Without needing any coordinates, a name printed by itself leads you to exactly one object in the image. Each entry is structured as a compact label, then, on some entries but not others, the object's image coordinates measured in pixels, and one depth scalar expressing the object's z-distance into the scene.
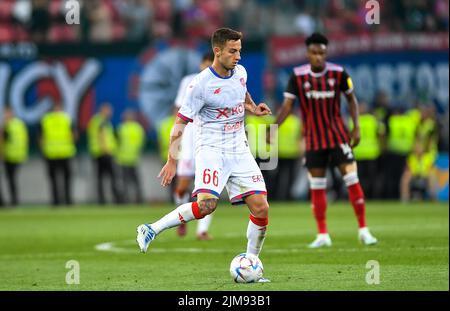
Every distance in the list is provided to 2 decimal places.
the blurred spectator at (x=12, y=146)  24.94
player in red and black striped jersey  13.15
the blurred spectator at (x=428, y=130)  24.52
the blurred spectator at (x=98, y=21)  26.03
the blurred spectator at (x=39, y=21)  25.77
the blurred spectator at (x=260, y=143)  23.73
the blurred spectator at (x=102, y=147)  25.23
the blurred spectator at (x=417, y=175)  24.73
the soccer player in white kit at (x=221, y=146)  9.60
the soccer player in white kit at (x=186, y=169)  14.68
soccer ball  9.38
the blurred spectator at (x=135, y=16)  26.58
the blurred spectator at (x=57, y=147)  24.84
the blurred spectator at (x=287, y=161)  25.59
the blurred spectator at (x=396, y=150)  25.53
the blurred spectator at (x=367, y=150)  25.11
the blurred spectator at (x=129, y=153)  25.41
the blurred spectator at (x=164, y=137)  24.75
